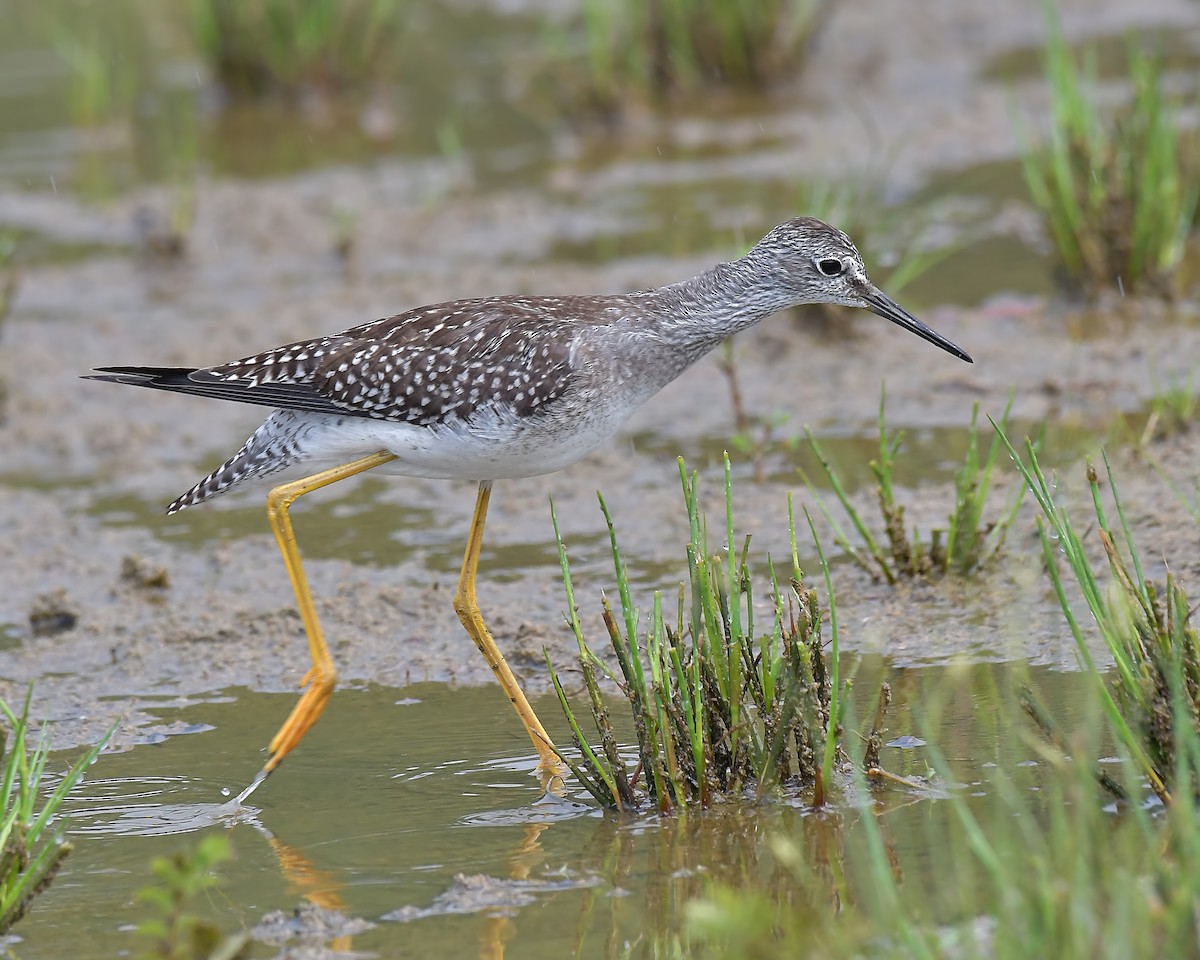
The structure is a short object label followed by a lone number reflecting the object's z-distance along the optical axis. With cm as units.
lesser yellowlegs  1200
